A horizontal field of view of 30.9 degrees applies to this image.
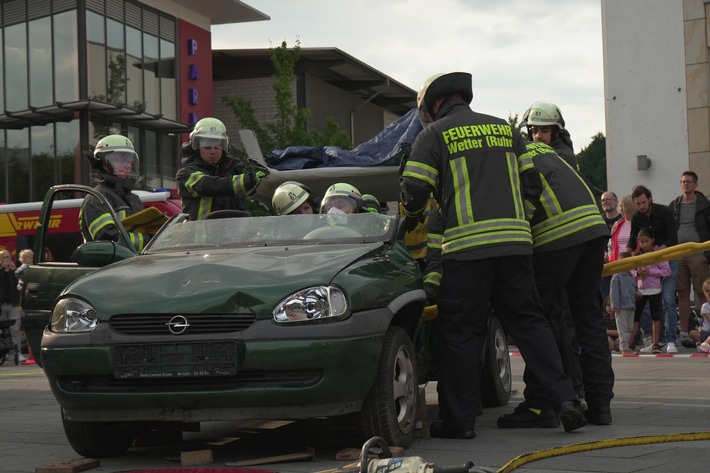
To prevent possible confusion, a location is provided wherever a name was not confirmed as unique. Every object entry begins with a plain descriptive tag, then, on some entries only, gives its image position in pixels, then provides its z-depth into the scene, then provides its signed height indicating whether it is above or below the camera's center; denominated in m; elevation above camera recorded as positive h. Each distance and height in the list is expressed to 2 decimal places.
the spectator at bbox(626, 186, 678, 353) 15.61 +0.19
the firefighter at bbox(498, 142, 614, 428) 7.91 -0.14
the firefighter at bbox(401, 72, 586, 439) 7.29 -0.02
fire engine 24.56 +0.85
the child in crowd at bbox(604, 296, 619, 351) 16.92 -1.03
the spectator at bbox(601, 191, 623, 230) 17.11 +0.55
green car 6.21 -0.41
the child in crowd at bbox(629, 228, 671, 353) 15.96 -0.51
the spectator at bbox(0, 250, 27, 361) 20.16 -0.49
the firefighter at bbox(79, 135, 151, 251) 8.87 +0.59
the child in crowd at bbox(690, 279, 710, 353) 15.56 -1.01
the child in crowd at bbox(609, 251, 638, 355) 15.98 -0.61
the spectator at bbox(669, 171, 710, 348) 16.55 +0.17
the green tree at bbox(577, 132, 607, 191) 82.81 +6.19
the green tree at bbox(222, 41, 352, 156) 38.44 +4.29
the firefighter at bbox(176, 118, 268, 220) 9.25 +0.62
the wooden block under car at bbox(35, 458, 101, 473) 6.23 -0.99
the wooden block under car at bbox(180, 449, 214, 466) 6.48 -1.00
